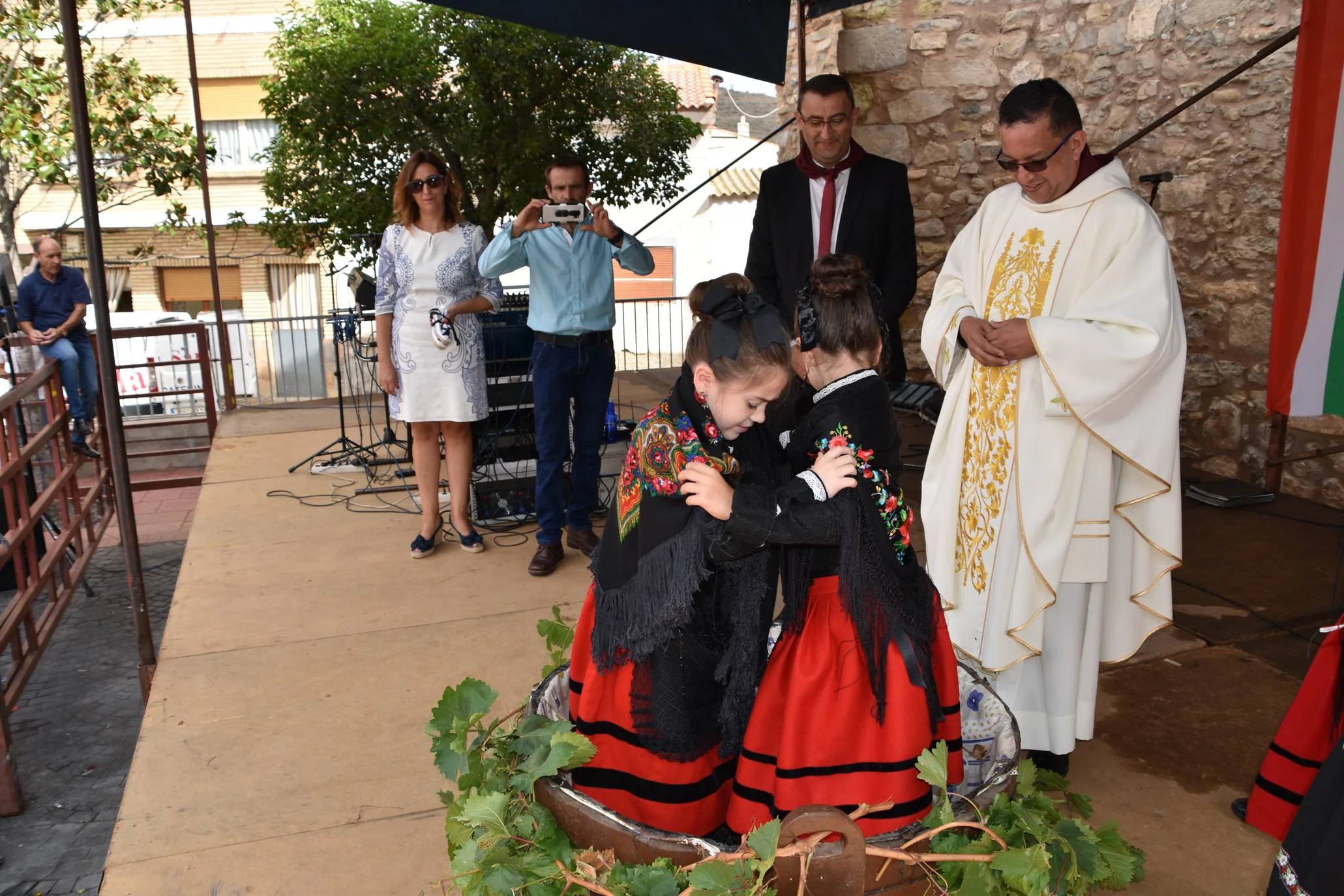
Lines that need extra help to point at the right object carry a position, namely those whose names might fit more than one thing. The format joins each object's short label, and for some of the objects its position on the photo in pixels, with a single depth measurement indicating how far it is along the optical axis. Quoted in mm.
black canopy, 4180
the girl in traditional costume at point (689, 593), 1877
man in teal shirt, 4258
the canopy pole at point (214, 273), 7707
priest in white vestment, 2564
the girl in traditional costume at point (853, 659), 1893
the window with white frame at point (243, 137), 21750
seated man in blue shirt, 8773
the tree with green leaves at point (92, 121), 10812
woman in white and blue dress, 4414
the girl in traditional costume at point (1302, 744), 2217
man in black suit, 3834
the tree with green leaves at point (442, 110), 9859
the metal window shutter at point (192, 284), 21453
